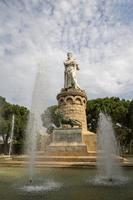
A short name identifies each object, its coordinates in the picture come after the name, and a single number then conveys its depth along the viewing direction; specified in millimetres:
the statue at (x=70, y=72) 15080
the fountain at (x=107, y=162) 6637
